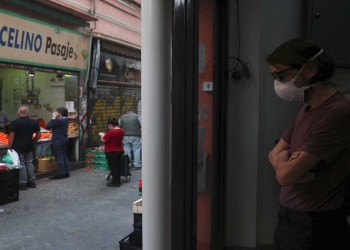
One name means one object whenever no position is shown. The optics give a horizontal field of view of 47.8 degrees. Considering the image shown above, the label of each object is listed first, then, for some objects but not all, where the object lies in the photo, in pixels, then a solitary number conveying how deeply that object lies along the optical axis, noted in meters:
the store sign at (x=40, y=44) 9.42
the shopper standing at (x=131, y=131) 11.45
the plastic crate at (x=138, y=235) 4.02
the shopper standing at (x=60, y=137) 10.30
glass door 2.26
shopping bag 8.62
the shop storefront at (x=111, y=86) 12.91
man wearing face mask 1.96
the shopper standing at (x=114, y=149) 9.54
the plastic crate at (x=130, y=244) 4.04
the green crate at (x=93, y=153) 11.94
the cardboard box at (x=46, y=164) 10.63
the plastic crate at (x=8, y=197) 7.88
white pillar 2.37
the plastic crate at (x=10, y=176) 7.77
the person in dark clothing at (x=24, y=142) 8.95
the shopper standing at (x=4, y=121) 9.90
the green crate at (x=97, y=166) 11.87
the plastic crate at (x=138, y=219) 4.06
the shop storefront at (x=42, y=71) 9.66
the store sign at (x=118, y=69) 13.36
